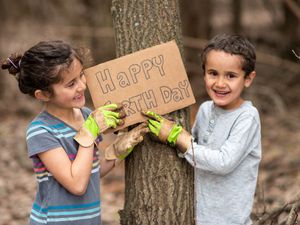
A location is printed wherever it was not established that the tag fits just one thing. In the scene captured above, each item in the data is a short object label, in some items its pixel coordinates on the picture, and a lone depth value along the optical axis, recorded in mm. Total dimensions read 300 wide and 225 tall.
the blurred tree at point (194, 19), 10047
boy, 2754
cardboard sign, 2865
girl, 2596
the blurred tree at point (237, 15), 10602
